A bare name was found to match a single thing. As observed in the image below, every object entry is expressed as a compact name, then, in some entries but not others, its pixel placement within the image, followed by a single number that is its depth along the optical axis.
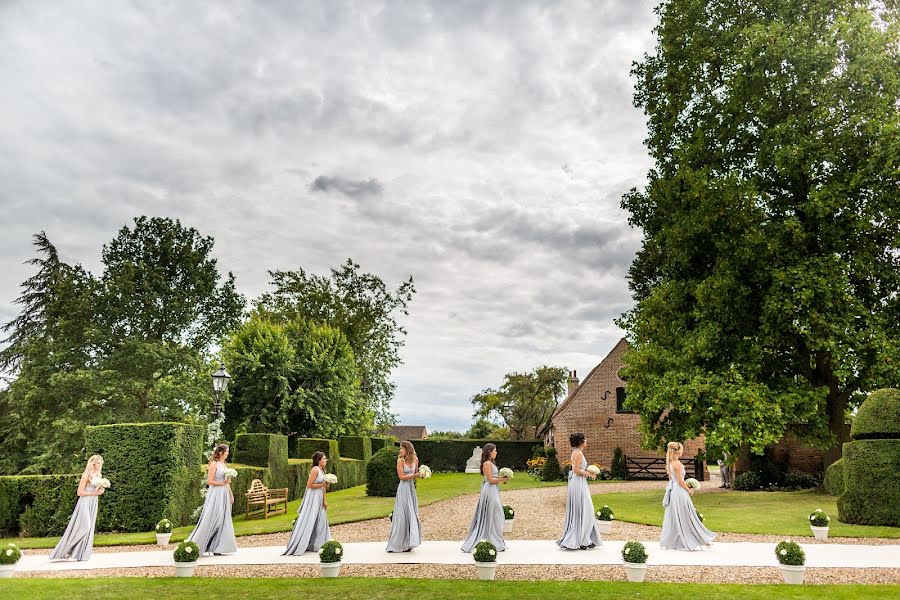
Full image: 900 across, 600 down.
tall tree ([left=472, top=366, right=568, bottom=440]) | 68.62
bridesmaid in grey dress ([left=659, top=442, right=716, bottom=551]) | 13.20
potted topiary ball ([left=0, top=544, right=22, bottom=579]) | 11.31
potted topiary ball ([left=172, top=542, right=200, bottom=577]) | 11.05
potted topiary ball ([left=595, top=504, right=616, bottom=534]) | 15.97
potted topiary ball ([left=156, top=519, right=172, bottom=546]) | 14.84
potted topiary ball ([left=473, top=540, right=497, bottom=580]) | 10.49
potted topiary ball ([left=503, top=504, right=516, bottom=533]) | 16.47
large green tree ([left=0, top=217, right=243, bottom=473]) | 34.44
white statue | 51.28
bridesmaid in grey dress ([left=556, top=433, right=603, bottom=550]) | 13.16
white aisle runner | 11.97
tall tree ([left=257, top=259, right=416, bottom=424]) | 49.22
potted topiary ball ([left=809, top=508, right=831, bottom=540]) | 14.43
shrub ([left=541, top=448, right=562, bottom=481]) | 37.81
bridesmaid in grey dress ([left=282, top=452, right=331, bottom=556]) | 13.16
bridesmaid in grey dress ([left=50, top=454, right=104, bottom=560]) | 13.03
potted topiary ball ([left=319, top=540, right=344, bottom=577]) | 10.73
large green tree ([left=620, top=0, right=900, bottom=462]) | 19.78
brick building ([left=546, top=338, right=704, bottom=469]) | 39.09
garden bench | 20.56
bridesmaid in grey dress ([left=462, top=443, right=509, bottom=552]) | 13.12
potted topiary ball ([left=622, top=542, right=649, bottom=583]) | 10.25
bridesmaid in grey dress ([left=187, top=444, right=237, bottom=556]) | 13.18
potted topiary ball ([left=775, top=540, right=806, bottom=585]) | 9.98
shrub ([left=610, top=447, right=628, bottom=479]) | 36.53
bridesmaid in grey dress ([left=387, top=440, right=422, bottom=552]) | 13.17
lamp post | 18.53
